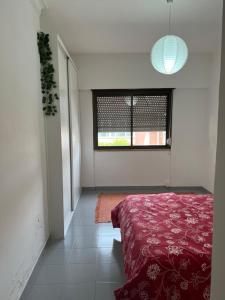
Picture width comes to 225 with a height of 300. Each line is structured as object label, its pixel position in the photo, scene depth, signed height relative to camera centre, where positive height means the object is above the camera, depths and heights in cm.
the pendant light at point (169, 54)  223 +74
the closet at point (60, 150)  262 -27
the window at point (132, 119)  454 +18
